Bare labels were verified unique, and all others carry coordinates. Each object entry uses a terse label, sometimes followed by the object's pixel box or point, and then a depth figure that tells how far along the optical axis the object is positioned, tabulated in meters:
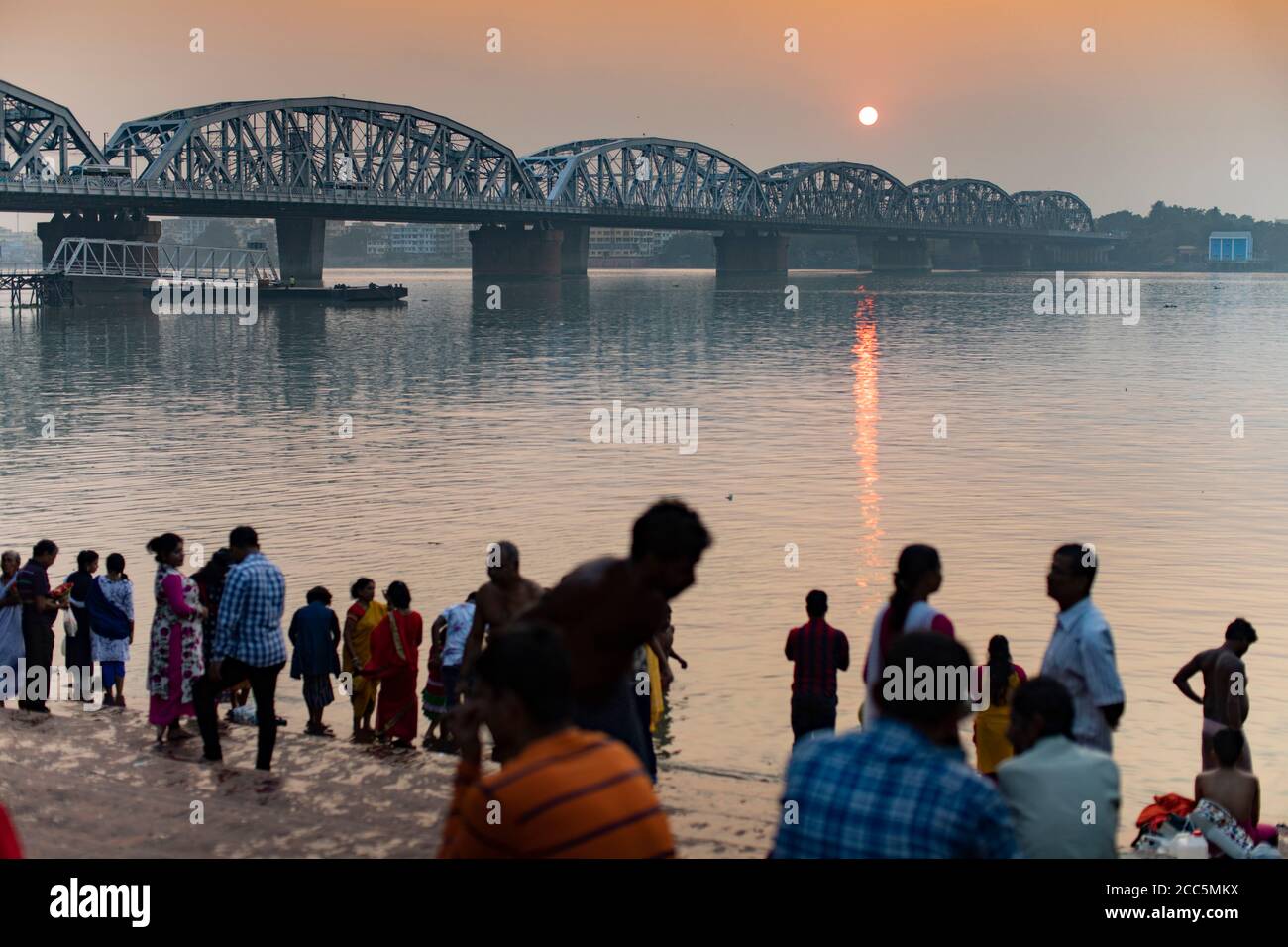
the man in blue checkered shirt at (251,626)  10.30
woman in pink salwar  11.40
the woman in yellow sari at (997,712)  10.00
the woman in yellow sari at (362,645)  12.31
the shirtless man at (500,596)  9.16
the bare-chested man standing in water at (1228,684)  10.73
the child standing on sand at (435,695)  11.84
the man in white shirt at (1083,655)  7.25
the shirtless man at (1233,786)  8.95
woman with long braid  7.27
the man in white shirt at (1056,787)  5.69
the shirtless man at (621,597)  6.47
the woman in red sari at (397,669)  11.97
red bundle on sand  9.41
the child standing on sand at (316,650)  12.37
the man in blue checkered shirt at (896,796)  4.56
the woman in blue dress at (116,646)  13.42
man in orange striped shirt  4.40
